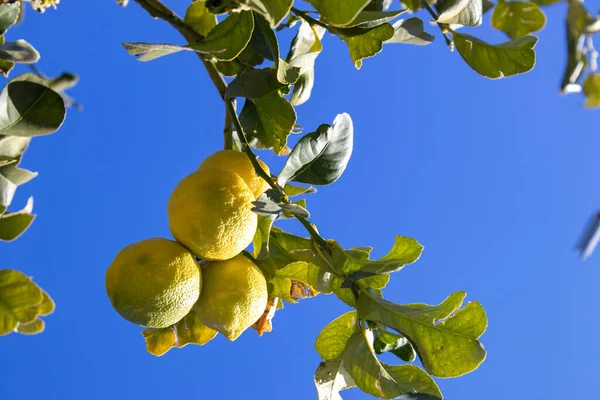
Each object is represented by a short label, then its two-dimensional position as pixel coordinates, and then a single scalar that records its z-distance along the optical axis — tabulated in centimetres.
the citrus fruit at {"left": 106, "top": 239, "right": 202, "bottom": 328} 78
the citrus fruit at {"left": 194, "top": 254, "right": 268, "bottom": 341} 81
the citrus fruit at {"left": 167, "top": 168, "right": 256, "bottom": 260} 78
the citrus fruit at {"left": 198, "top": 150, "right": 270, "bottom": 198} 86
